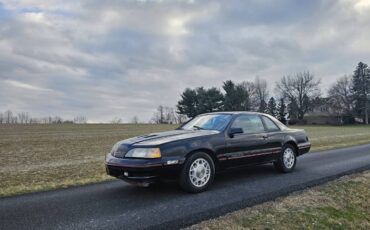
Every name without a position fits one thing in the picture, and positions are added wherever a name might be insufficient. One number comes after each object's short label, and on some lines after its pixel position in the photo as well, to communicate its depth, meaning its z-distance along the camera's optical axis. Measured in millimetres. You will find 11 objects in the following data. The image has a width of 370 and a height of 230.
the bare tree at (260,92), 96875
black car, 5379
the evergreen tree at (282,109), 91562
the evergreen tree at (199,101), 69438
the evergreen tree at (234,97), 72812
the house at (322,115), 83750
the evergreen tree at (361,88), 78250
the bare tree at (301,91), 84938
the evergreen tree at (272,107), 93562
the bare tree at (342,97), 81500
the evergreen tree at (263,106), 94188
